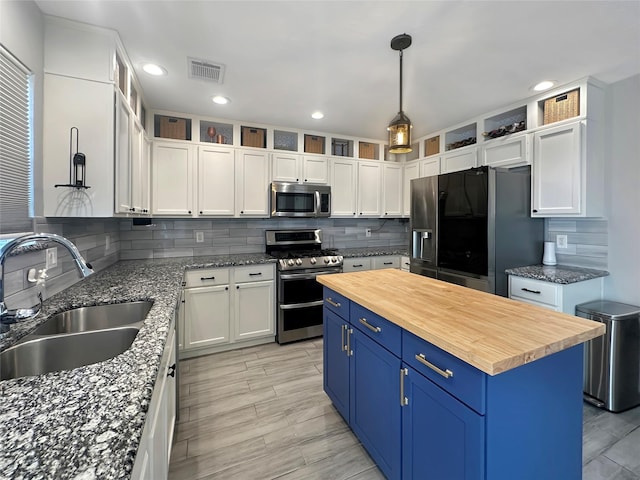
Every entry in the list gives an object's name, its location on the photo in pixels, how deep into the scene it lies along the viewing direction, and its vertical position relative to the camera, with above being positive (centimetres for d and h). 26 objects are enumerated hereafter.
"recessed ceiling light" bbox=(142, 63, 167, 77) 216 +129
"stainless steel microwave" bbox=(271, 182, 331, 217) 337 +45
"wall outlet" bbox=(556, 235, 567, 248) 272 -2
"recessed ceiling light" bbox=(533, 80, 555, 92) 241 +132
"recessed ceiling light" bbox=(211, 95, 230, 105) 269 +131
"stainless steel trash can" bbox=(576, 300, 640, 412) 210 -92
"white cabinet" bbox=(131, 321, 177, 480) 82 -71
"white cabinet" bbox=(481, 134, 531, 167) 271 +88
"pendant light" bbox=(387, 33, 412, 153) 181 +70
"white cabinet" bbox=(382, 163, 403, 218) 412 +70
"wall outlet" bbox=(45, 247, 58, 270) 161 -13
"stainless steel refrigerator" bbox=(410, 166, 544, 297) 250 +11
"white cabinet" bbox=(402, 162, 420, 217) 414 +75
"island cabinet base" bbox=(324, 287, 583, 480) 96 -68
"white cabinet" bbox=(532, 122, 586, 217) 237 +59
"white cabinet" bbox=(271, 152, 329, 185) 347 +86
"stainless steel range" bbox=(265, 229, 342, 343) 316 -62
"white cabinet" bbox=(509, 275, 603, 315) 222 -44
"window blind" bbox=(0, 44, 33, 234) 128 +43
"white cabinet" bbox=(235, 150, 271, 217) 330 +62
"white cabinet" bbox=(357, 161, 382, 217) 397 +68
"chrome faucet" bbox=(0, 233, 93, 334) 96 -11
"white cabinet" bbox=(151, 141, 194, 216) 297 +61
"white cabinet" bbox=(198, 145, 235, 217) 315 +62
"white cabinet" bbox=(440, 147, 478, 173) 320 +92
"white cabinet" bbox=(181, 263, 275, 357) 286 -75
